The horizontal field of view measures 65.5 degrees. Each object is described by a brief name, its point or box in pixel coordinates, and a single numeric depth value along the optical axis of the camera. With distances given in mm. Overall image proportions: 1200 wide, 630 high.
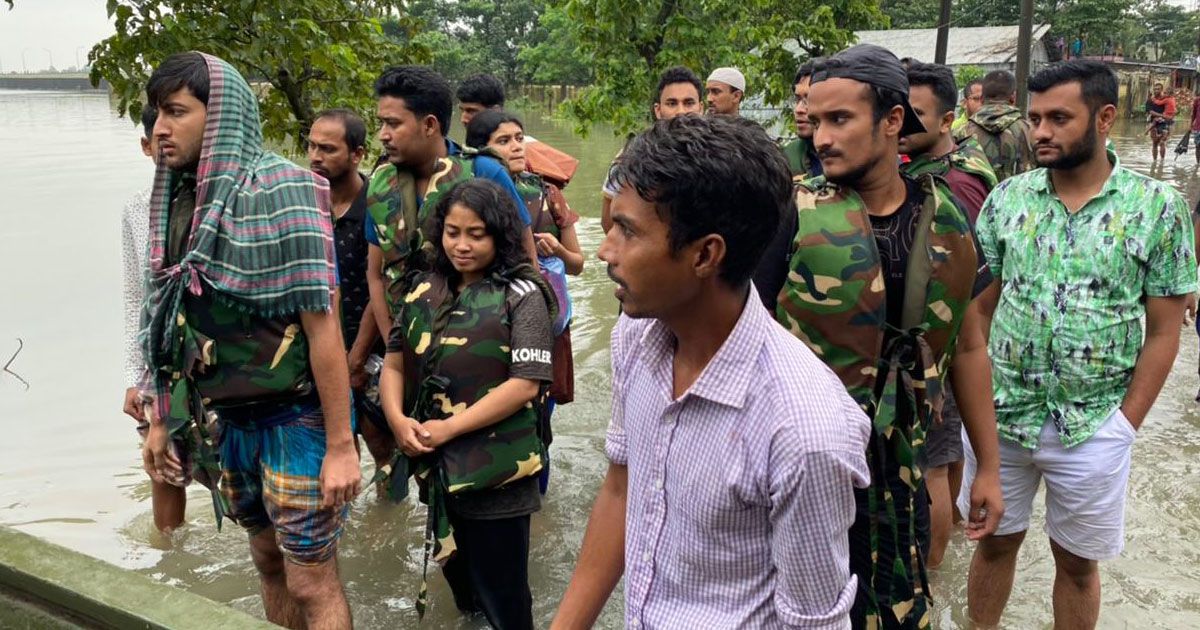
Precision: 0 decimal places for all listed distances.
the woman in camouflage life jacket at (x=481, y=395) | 3021
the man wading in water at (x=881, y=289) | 2162
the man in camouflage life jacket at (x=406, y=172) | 3699
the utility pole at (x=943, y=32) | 16547
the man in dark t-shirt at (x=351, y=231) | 4094
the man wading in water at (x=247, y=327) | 2607
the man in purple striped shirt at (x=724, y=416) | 1437
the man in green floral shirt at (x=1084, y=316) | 2861
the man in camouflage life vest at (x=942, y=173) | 3426
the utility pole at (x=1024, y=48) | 13789
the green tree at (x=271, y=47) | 4398
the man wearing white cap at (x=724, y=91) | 5188
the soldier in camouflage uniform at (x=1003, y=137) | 5504
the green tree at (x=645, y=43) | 7973
